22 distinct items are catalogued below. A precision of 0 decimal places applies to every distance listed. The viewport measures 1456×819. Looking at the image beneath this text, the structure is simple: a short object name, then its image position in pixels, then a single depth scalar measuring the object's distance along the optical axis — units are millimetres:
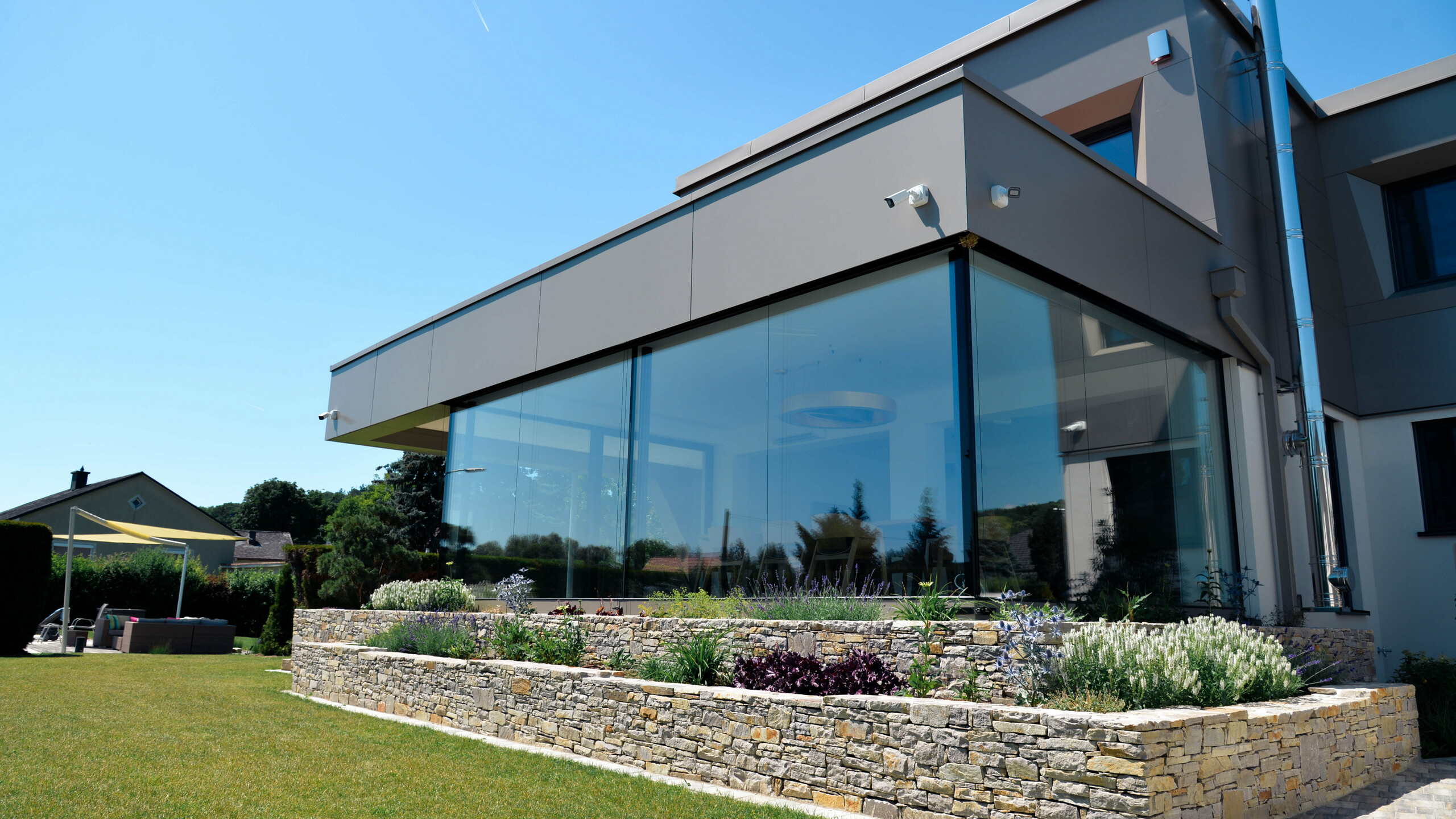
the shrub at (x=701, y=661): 6492
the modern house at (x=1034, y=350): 7277
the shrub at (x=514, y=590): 11344
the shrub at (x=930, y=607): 6188
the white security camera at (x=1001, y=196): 6965
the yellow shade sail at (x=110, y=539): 20094
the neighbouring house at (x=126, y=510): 35844
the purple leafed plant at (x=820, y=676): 5598
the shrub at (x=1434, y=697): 7227
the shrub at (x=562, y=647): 8180
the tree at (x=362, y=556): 14852
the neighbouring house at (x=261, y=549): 52000
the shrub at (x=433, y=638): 9258
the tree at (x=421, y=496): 43578
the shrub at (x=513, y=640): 8531
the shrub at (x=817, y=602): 7008
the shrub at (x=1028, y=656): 4906
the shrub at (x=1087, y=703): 4352
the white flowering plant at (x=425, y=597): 11977
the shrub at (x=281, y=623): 17406
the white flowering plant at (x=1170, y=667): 4668
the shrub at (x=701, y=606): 7969
